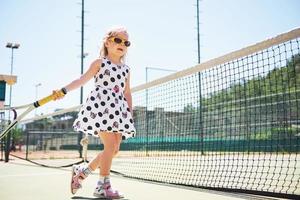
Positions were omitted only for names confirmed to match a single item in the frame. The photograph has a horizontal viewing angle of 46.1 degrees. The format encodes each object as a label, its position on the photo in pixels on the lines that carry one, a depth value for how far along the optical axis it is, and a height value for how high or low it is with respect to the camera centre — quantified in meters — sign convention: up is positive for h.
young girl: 3.12 +0.21
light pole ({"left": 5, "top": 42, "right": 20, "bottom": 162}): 25.50 +6.17
